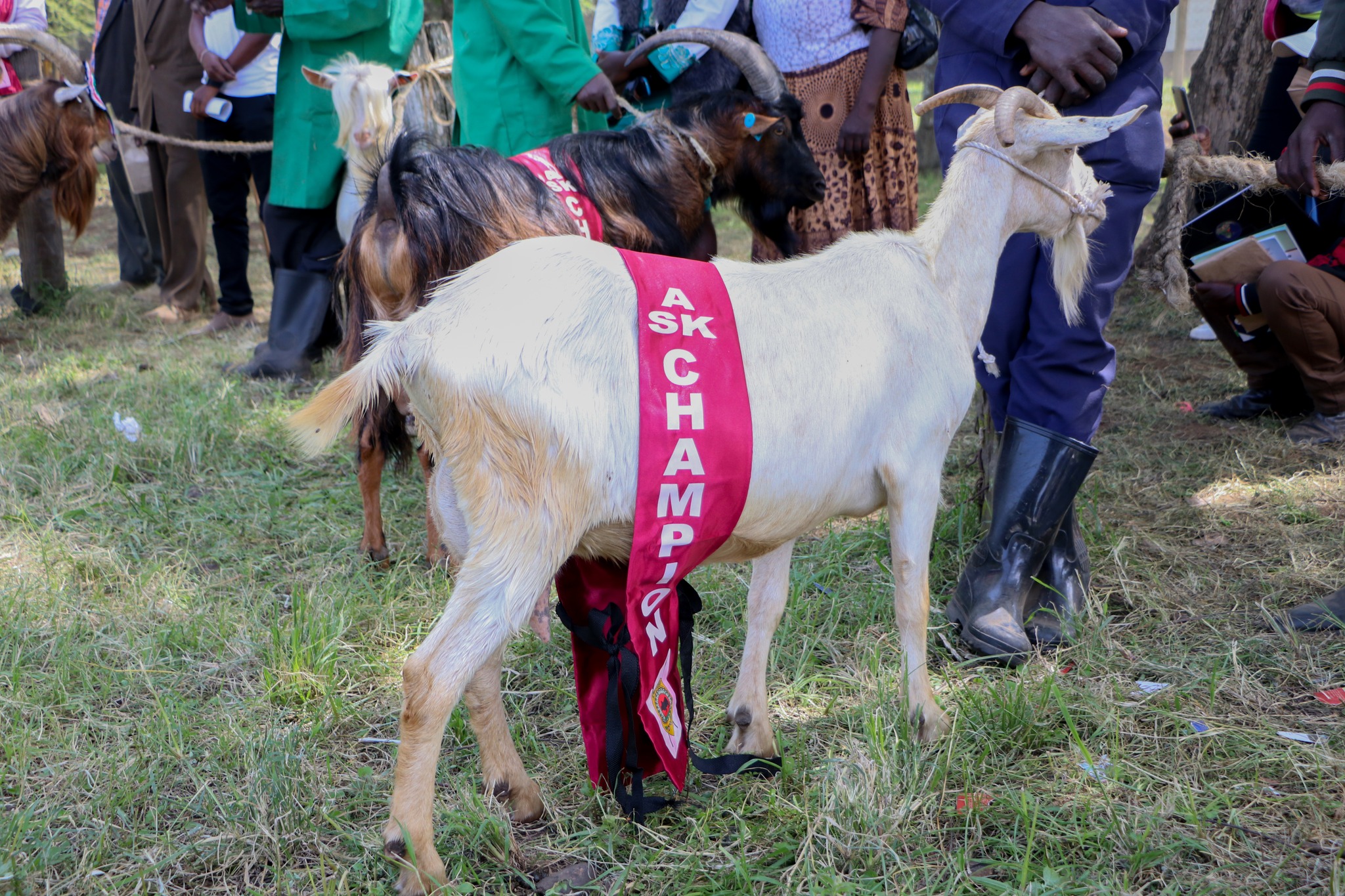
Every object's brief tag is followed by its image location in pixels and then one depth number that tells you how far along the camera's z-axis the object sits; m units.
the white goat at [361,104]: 4.83
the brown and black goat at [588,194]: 2.99
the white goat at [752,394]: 1.79
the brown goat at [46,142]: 5.95
